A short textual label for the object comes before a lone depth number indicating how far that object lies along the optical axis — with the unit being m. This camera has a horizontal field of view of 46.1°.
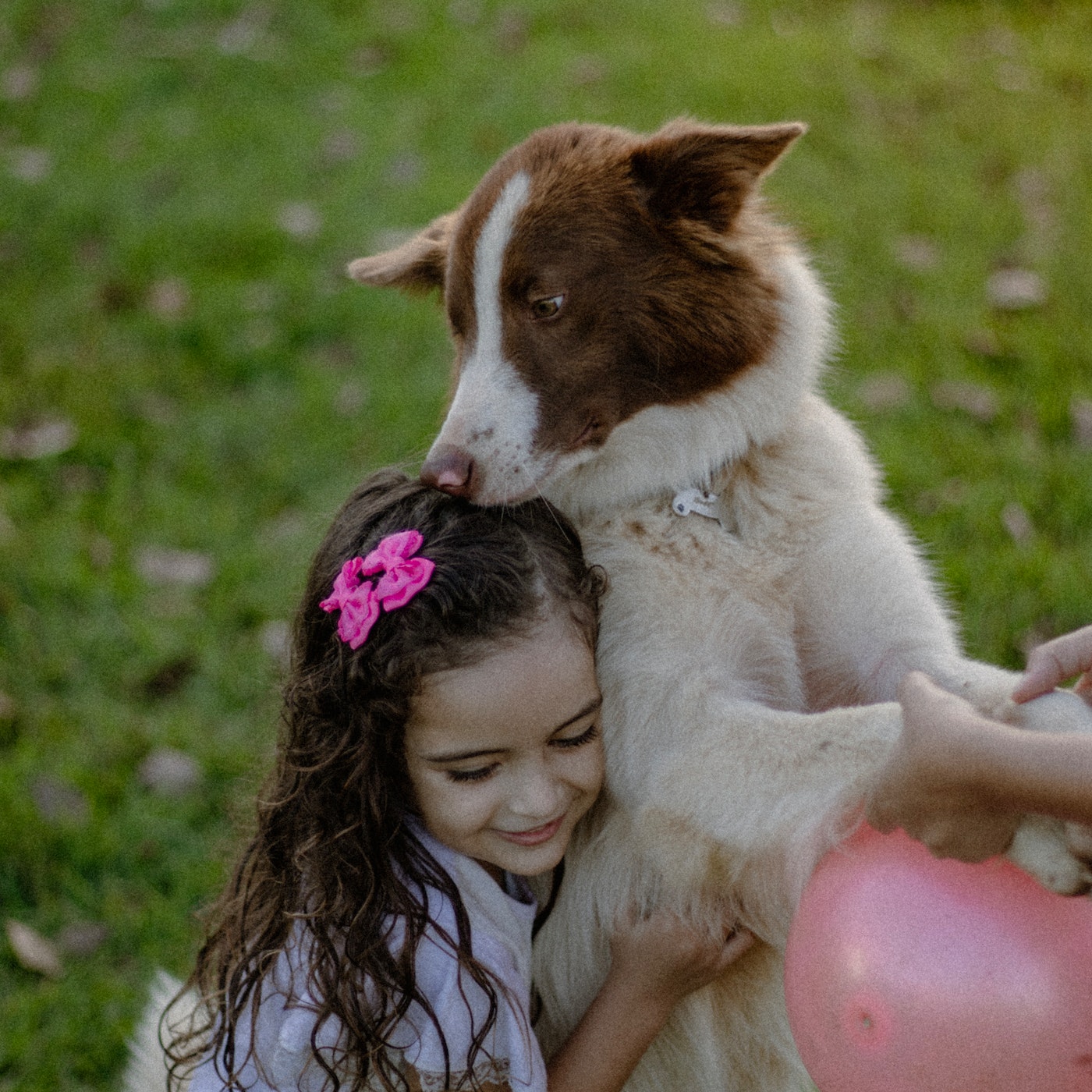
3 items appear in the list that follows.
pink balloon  1.61
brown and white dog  2.32
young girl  2.13
